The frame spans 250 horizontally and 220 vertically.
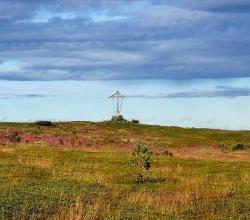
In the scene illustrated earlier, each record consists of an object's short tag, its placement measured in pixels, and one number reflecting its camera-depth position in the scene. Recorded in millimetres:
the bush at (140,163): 37922
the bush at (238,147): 89262
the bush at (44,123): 121312
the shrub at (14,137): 76344
